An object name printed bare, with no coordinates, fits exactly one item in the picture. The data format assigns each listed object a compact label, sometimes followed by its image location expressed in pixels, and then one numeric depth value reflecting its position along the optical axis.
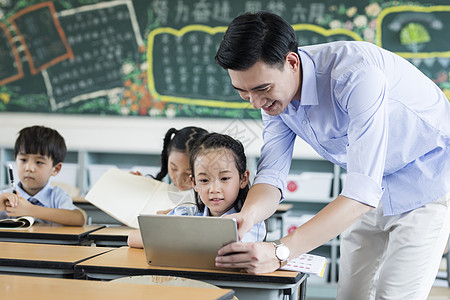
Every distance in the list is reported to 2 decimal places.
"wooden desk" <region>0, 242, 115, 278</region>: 1.48
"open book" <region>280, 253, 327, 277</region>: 1.43
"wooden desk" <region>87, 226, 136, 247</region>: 2.04
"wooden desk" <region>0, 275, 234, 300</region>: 1.04
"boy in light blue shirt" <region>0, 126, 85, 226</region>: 2.59
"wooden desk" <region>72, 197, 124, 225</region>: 3.19
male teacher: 1.32
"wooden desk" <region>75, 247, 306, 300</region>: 1.35
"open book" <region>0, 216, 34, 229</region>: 2.22
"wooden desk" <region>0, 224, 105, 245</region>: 2.05
